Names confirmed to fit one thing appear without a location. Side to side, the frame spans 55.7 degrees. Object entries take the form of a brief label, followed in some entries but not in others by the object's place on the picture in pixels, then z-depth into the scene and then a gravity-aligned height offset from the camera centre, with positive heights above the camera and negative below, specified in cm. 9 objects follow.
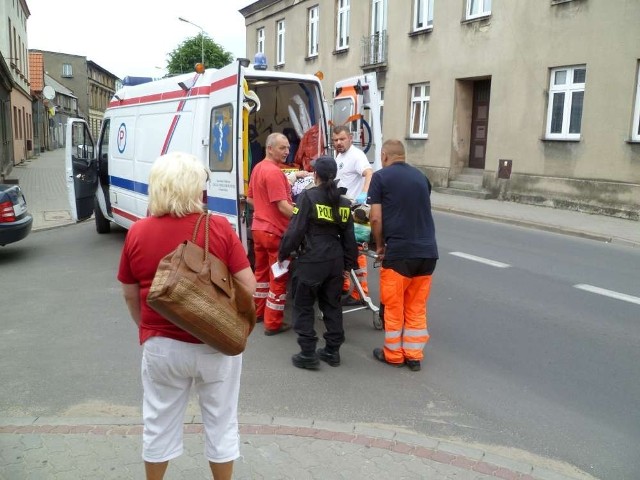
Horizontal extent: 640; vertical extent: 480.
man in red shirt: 549 -61
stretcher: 563 -153
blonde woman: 257 -86
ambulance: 612 +19
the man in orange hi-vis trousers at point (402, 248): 468 -76
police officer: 469 -84
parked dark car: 842 -109
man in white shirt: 663 -23
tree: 5269 +766
